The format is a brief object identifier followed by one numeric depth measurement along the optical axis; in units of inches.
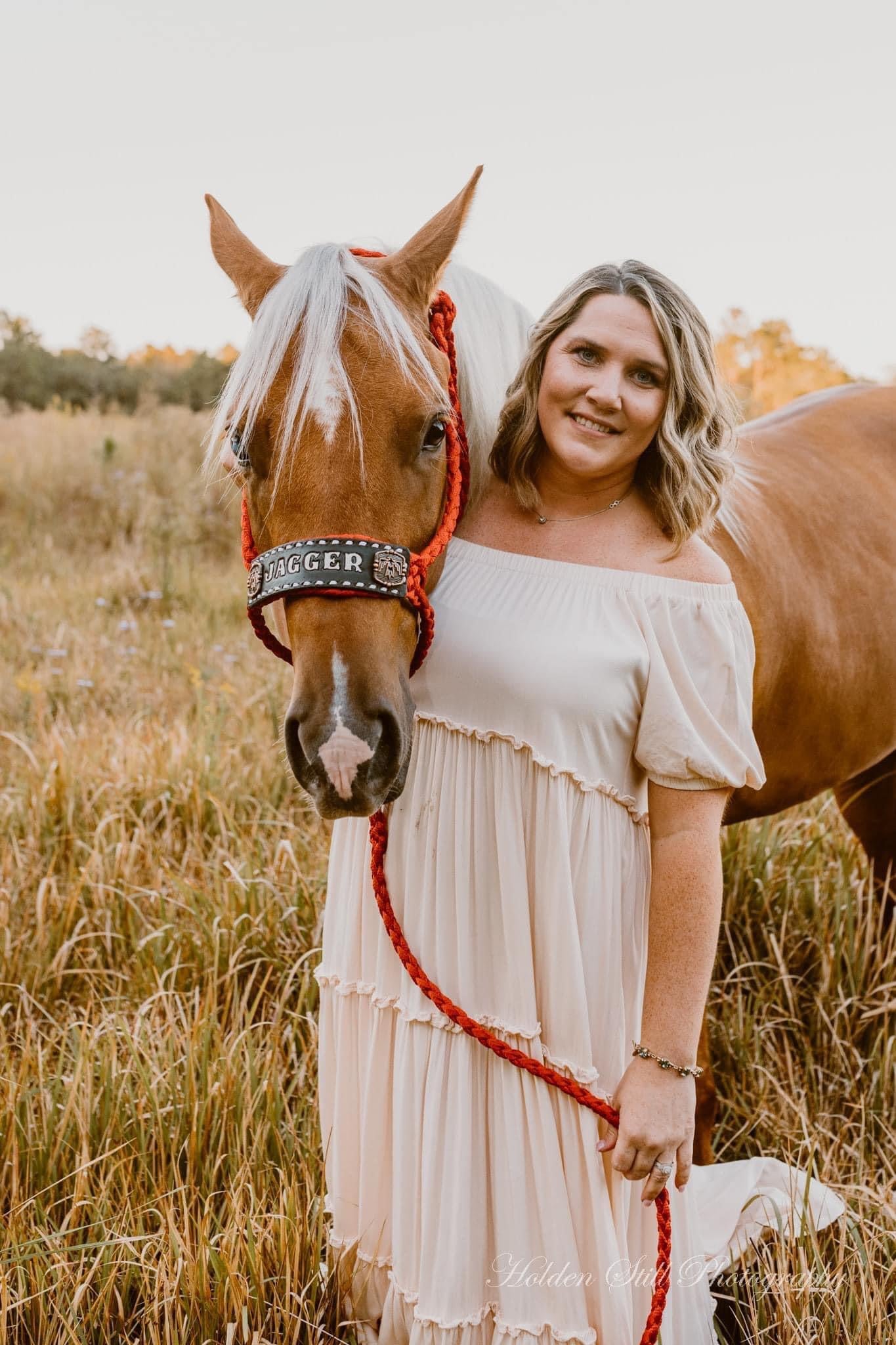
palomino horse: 42.8
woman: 46.9
